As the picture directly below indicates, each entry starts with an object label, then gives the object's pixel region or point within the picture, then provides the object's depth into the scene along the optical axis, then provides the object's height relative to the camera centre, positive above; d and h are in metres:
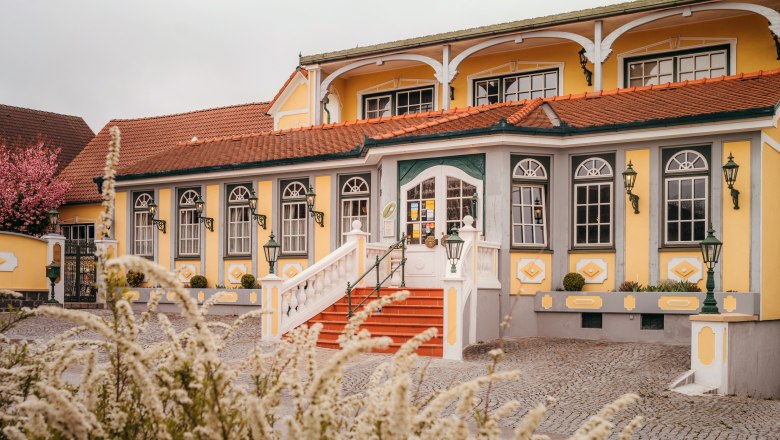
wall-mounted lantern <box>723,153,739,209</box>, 15.15 +0.81
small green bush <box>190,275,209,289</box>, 21.70 -1.58
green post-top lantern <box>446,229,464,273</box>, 14.41 -0.47
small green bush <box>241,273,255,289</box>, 20.94 -1.50
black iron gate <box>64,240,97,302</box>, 23.38 -1.43
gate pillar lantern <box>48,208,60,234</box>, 23.41 +0.06
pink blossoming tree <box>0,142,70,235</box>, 26.81 +0.87
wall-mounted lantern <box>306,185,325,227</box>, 20.27 +0.15
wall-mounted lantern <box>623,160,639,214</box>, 16.08 +0.72
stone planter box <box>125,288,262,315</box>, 20.56 -2.00
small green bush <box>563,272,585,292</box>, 16.44 -1.20
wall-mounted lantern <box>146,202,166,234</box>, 22.77 -0.05
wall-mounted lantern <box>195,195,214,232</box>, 21.94 +0.03
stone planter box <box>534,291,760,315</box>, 14.92 -1.51
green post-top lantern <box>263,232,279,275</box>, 16.55 -0.60
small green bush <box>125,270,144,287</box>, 22.23 -1.58
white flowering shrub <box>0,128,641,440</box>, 2.72 -0.63
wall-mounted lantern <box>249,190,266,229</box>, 21.14 +0.13
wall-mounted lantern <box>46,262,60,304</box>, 21.92 -1.37
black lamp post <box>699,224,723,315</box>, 12.69 -0.60
